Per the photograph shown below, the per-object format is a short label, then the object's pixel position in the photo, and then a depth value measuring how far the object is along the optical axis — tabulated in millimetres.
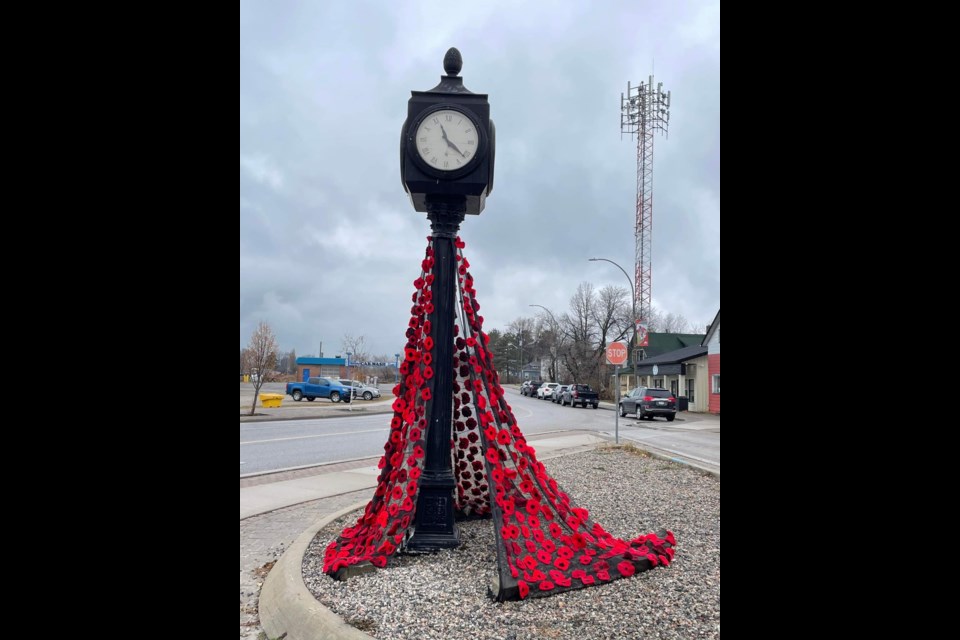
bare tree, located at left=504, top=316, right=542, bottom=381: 94562
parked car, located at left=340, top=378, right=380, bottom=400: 37875
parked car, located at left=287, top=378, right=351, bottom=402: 33594
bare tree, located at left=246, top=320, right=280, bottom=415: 23177
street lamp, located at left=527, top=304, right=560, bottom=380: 63841
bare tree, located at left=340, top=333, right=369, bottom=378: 55250
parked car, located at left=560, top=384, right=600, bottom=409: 36406
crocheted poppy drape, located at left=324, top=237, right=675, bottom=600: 3742
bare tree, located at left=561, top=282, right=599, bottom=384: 57750
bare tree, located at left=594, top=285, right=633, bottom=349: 60150
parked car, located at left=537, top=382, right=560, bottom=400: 48025
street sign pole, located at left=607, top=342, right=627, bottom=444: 13904
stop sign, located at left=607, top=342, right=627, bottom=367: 13930
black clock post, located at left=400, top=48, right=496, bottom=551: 4363
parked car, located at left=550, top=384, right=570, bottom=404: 41694
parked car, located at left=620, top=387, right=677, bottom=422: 25500
